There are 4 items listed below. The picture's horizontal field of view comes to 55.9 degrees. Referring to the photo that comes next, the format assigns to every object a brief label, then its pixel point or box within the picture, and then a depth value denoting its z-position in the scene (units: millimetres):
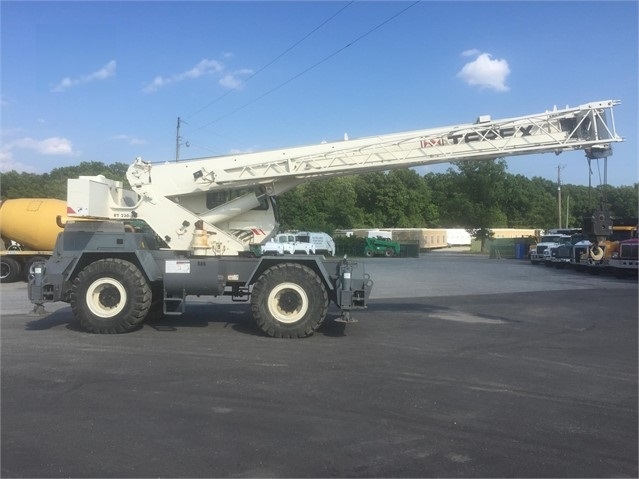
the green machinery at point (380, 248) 56688
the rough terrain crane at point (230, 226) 11391
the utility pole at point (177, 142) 49969
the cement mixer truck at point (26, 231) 23734
